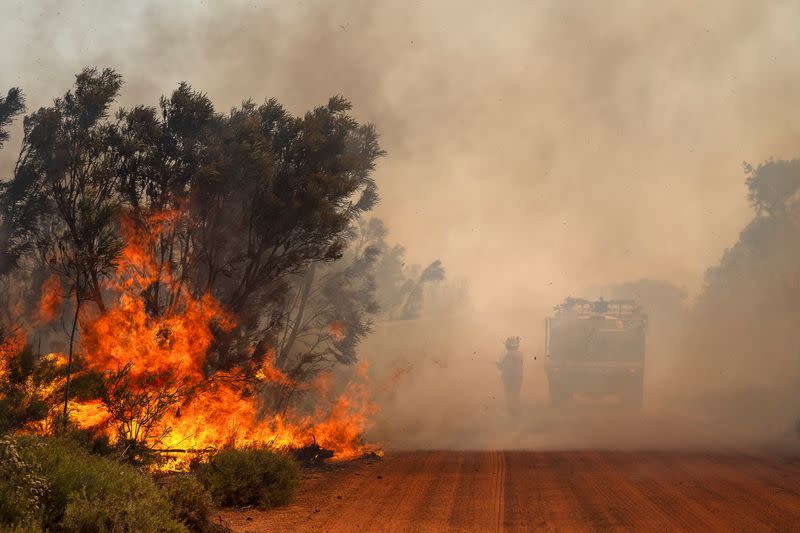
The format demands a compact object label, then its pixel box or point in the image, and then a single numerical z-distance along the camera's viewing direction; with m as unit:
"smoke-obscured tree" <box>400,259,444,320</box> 52.28
